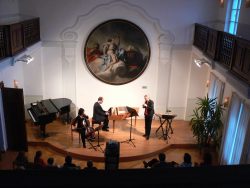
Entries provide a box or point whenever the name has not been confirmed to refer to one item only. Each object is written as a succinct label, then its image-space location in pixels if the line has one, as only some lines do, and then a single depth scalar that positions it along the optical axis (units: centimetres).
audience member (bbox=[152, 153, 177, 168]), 751
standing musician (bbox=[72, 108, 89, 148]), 1011
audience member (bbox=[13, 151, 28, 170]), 750
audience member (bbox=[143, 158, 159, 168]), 762
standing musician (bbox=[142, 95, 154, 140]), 1105
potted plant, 1004
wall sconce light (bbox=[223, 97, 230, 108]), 985
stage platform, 1062
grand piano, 1091
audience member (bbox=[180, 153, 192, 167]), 757
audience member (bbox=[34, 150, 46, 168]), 796
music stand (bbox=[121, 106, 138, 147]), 1078
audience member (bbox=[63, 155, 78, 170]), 754
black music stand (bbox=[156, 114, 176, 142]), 1116
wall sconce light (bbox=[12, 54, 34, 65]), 1006
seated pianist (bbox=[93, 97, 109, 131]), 1103
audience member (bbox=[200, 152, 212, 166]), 735
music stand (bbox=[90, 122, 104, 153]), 1081
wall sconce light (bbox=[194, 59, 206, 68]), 1051
